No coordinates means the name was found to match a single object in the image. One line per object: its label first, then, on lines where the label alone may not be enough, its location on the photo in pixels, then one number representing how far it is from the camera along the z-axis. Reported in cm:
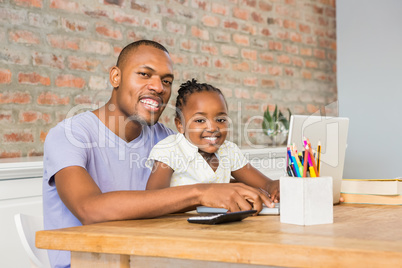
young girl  171
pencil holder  106
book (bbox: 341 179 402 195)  147
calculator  105
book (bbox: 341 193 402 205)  144
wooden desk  81
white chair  134
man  119
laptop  133
